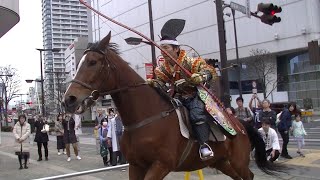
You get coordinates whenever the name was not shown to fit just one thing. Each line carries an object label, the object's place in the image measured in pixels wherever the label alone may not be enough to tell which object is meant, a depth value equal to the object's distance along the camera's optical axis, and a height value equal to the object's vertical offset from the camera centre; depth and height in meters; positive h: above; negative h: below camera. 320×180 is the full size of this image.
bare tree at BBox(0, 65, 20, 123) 53.34 +4.72
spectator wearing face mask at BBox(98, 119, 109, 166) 13.79 -0.93
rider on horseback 4.84 +0.40
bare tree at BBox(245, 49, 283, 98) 46.25 +4.37
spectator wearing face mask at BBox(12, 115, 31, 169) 14.20 -0.77
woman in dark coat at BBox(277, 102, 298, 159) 12.86 -0.65
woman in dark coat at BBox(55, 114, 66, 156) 17.55 -0.79
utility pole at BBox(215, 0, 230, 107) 12.67 +1.77
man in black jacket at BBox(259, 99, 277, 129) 11.70 -0.27
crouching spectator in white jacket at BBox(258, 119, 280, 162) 10.25 -0.92
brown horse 4.19 +0.01
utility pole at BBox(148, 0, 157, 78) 18.06 +4.05
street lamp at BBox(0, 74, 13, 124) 50.62 +2.59
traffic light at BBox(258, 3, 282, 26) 13.14 +3.10
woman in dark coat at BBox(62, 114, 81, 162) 15.87 -0.80
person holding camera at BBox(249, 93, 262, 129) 12.12 -0.36
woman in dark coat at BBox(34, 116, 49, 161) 16.35 -0.89
